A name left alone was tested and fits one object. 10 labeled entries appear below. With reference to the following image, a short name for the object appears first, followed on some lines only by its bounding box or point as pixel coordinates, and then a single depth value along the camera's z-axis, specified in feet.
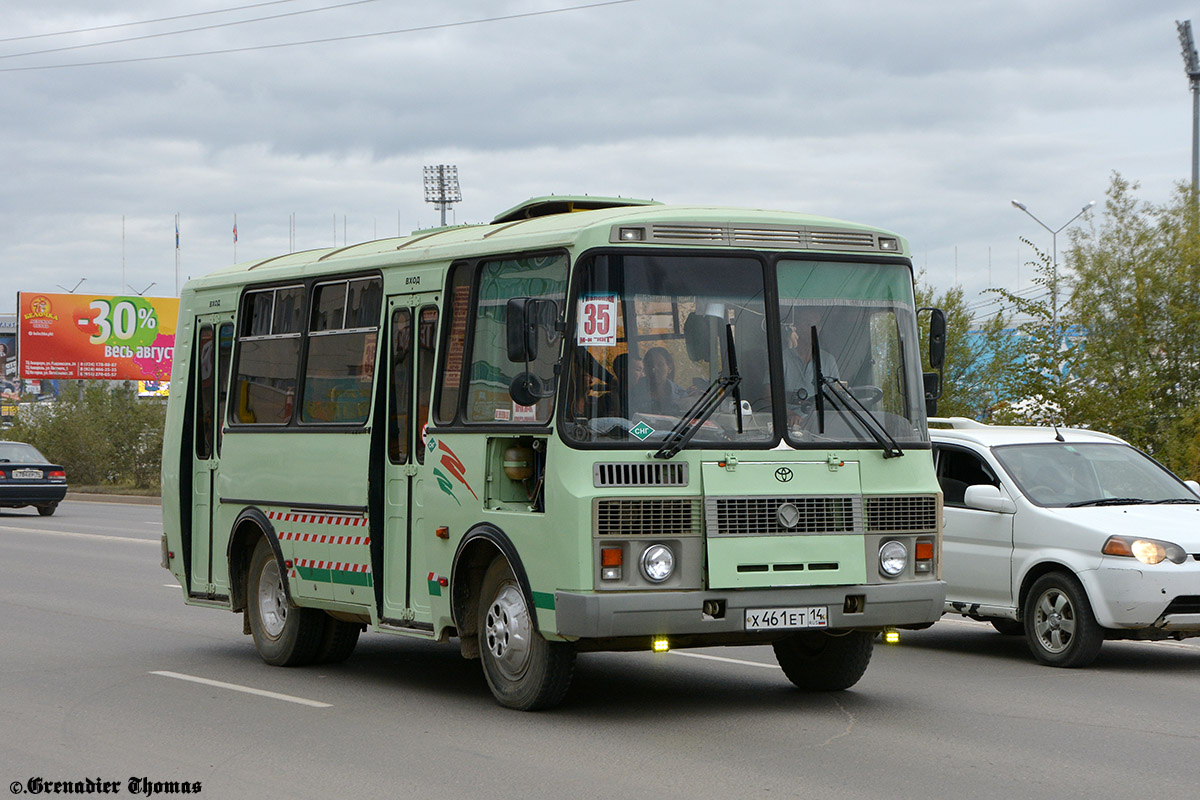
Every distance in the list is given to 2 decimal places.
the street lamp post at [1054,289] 78.95
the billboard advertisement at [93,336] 201.36
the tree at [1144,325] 75.31
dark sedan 111.65
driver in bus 29.89
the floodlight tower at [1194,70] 118.62
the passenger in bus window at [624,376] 28.66
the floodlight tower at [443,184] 281.13
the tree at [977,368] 80.12
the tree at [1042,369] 74.84
